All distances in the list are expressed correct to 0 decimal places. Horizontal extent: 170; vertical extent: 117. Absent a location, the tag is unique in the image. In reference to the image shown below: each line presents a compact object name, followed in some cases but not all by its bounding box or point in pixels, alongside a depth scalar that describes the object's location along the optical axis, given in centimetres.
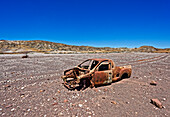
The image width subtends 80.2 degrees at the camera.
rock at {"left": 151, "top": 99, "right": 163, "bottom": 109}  429
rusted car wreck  580
